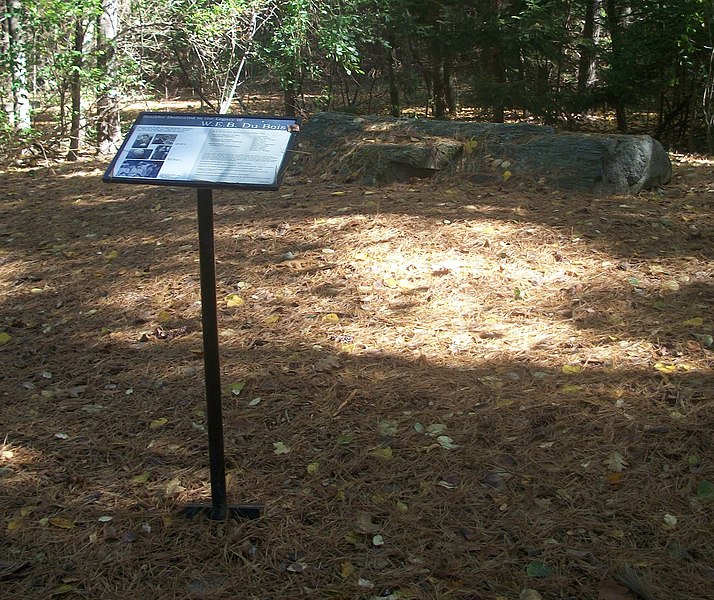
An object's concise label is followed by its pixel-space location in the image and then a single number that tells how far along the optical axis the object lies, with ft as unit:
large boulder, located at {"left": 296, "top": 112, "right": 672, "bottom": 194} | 22.74
